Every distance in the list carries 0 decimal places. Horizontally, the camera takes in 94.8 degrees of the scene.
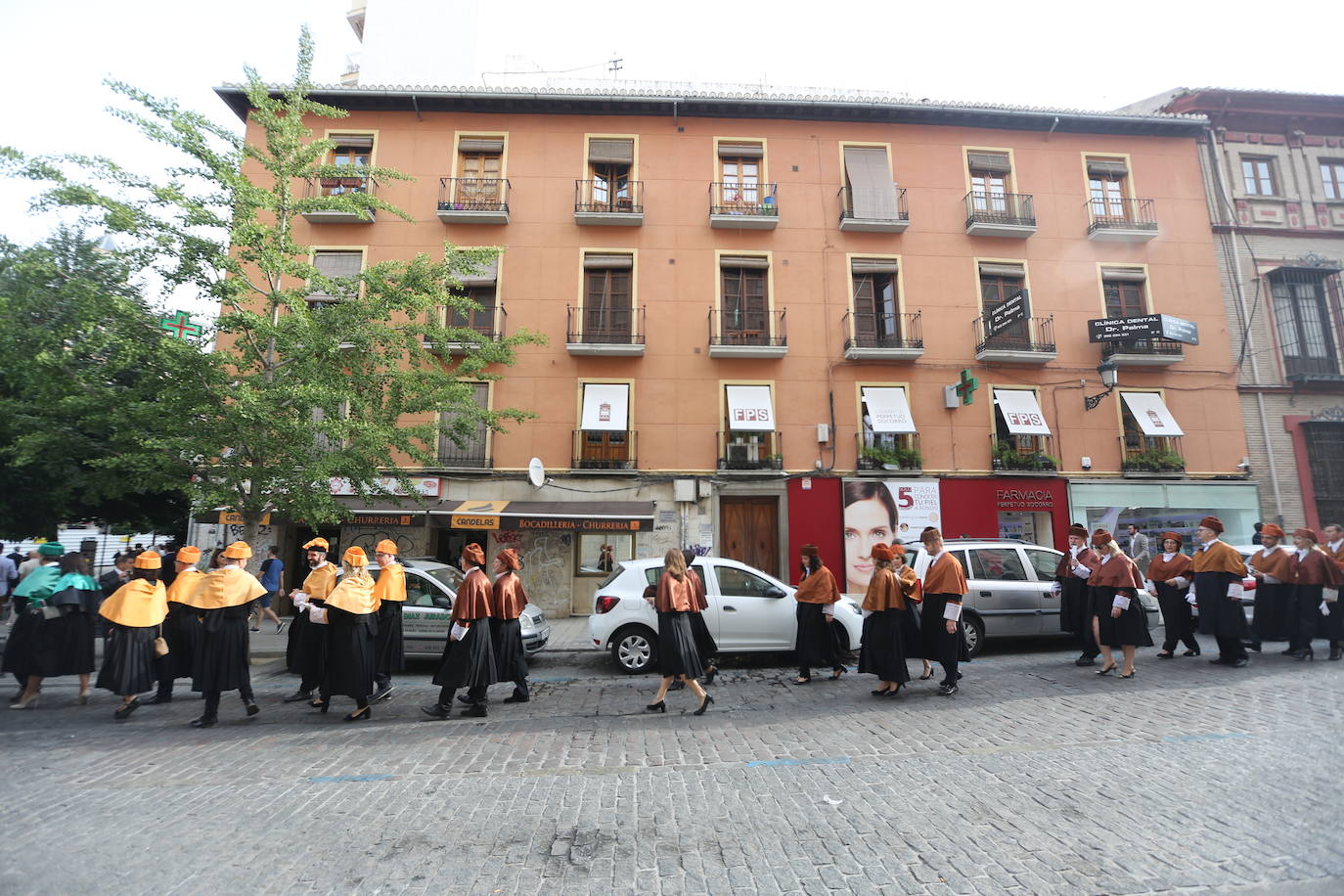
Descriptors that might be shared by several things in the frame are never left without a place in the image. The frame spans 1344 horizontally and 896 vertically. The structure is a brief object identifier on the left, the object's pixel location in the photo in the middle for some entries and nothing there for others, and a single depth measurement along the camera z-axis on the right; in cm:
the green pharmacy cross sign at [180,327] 931
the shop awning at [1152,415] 1684
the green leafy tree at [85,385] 852
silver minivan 934
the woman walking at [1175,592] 834
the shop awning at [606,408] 1616
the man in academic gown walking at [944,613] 700
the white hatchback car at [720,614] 869
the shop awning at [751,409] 1608
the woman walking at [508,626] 685
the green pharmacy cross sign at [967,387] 1600
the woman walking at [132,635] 675
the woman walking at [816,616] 779
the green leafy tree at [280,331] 884
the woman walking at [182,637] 705
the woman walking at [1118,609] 742
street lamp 1620
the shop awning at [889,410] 1620
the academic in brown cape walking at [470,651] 654
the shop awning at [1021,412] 1639
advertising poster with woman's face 1594
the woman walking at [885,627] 696
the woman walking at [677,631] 650
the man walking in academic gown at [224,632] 643
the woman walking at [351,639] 648
